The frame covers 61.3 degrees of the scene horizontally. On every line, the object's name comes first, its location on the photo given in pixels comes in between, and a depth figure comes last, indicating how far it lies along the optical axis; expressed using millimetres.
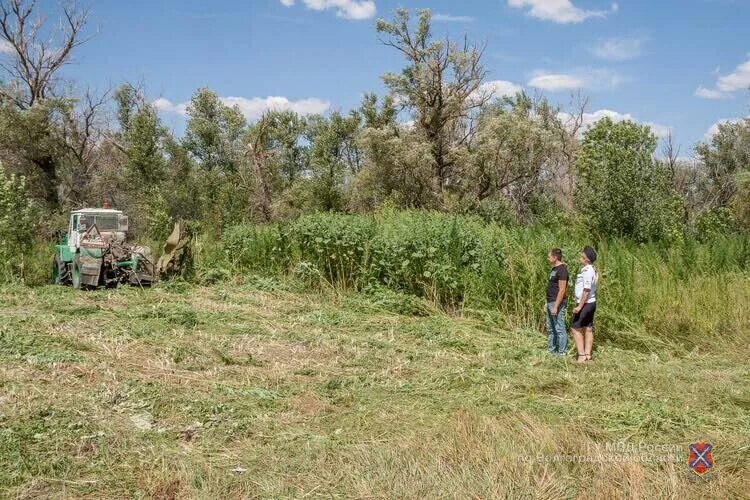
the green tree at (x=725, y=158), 32784
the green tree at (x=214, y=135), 36438
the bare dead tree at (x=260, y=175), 27281
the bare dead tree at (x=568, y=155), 35400
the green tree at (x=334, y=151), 32062
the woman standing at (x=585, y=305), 7848
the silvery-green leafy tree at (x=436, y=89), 28281
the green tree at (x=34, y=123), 24703
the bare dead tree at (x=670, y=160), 33150
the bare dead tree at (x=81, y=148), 26859
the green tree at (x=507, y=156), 27500
